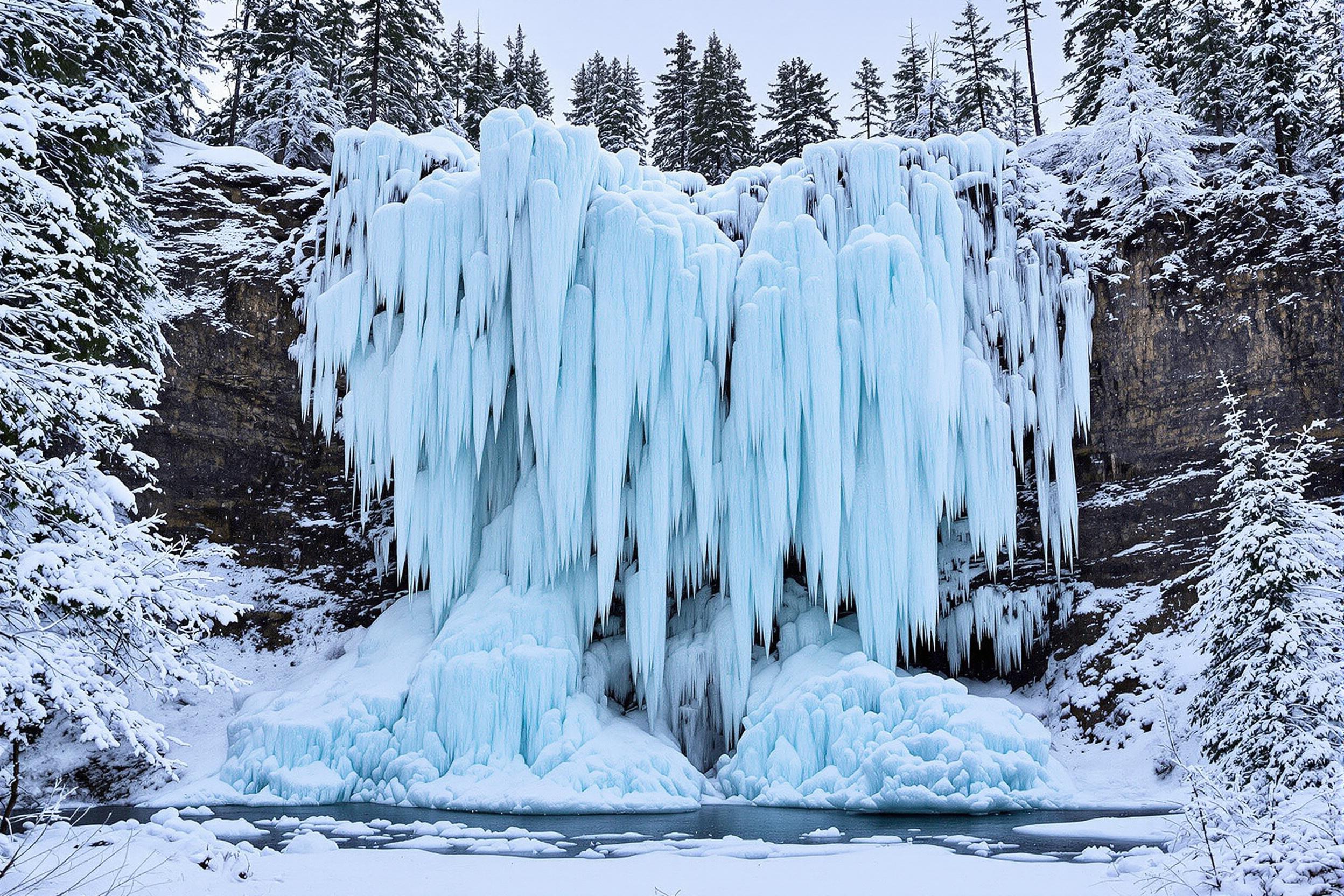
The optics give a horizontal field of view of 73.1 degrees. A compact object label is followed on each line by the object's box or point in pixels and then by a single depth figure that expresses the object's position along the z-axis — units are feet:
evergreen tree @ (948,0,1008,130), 106.63
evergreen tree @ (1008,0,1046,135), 103.76
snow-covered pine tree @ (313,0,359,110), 94.94
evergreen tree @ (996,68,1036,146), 107.76
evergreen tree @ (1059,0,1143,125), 92.84
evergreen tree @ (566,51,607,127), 125.39
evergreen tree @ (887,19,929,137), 115.65
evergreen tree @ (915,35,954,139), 105.29
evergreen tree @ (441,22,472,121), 117.80
